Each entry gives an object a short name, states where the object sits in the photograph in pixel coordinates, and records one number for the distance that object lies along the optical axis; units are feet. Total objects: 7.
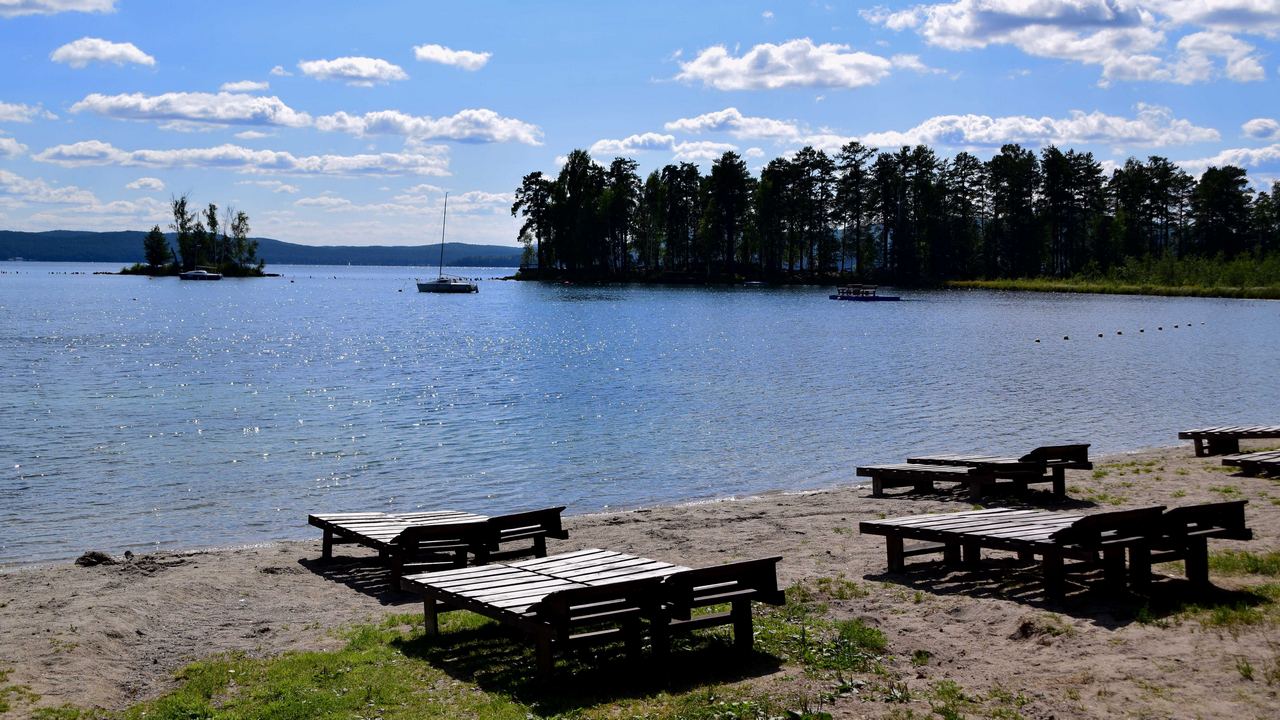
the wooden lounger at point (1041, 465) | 61.11
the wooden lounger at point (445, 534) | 43.93
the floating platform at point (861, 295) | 399.24
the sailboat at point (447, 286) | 526.16
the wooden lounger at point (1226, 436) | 76.89
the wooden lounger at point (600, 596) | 30.17
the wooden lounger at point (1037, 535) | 36.04
